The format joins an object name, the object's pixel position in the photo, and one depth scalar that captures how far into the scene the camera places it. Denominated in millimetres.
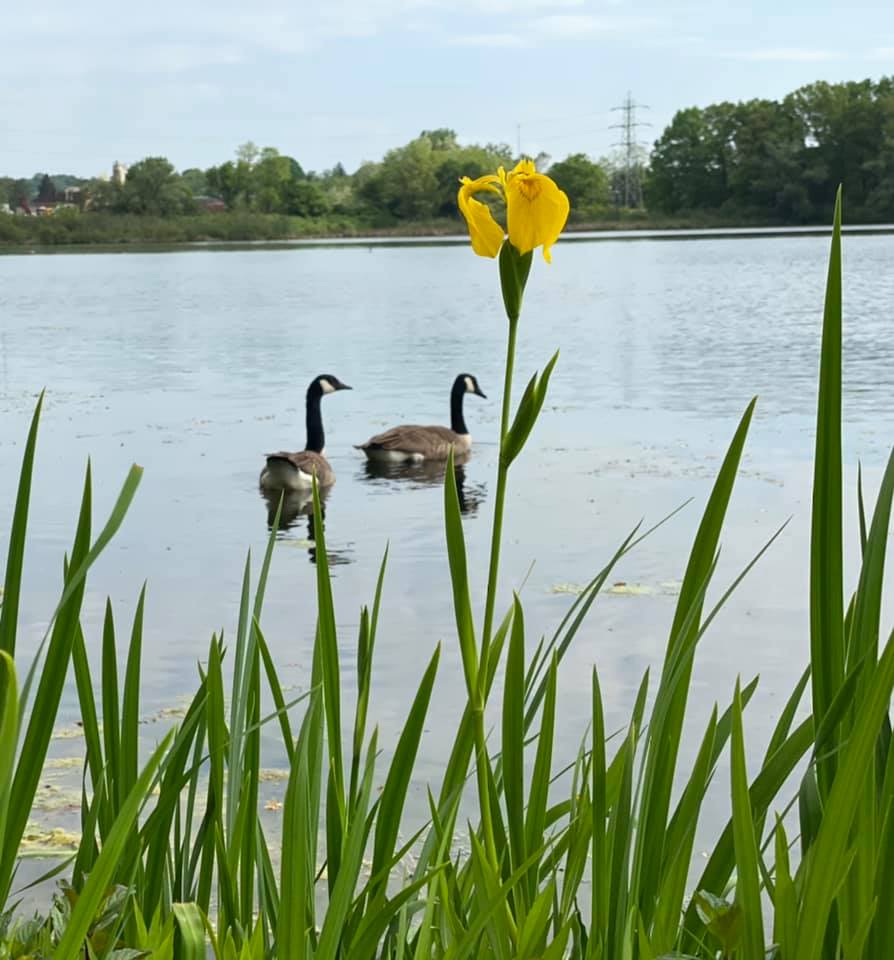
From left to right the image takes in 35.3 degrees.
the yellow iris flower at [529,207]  1240
